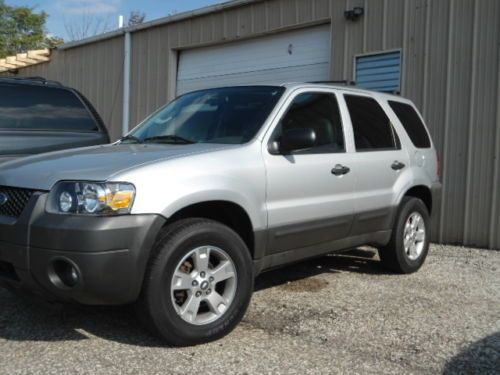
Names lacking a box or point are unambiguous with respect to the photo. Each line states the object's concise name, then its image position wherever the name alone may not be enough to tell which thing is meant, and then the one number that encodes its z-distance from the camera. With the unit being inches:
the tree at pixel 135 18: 1343.5
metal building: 294.8
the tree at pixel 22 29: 1571.1
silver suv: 129.6
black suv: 230.8
